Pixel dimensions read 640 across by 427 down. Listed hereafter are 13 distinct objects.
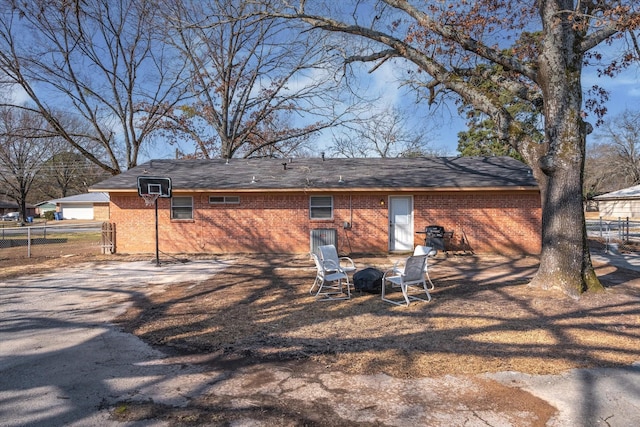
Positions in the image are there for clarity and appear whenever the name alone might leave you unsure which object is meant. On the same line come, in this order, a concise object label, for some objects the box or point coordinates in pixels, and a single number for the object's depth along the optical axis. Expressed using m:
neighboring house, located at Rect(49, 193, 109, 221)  45.69
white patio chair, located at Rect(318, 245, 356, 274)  8.14
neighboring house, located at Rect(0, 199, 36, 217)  64.97
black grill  12.80
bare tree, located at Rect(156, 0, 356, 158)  22.64
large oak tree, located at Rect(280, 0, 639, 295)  6.73
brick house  13.41
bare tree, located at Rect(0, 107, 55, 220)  42.00
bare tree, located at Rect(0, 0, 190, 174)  17.94
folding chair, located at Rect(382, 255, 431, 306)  6.41
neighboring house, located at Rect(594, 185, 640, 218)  34.06
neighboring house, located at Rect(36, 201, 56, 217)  68.69
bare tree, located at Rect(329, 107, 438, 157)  34.28
